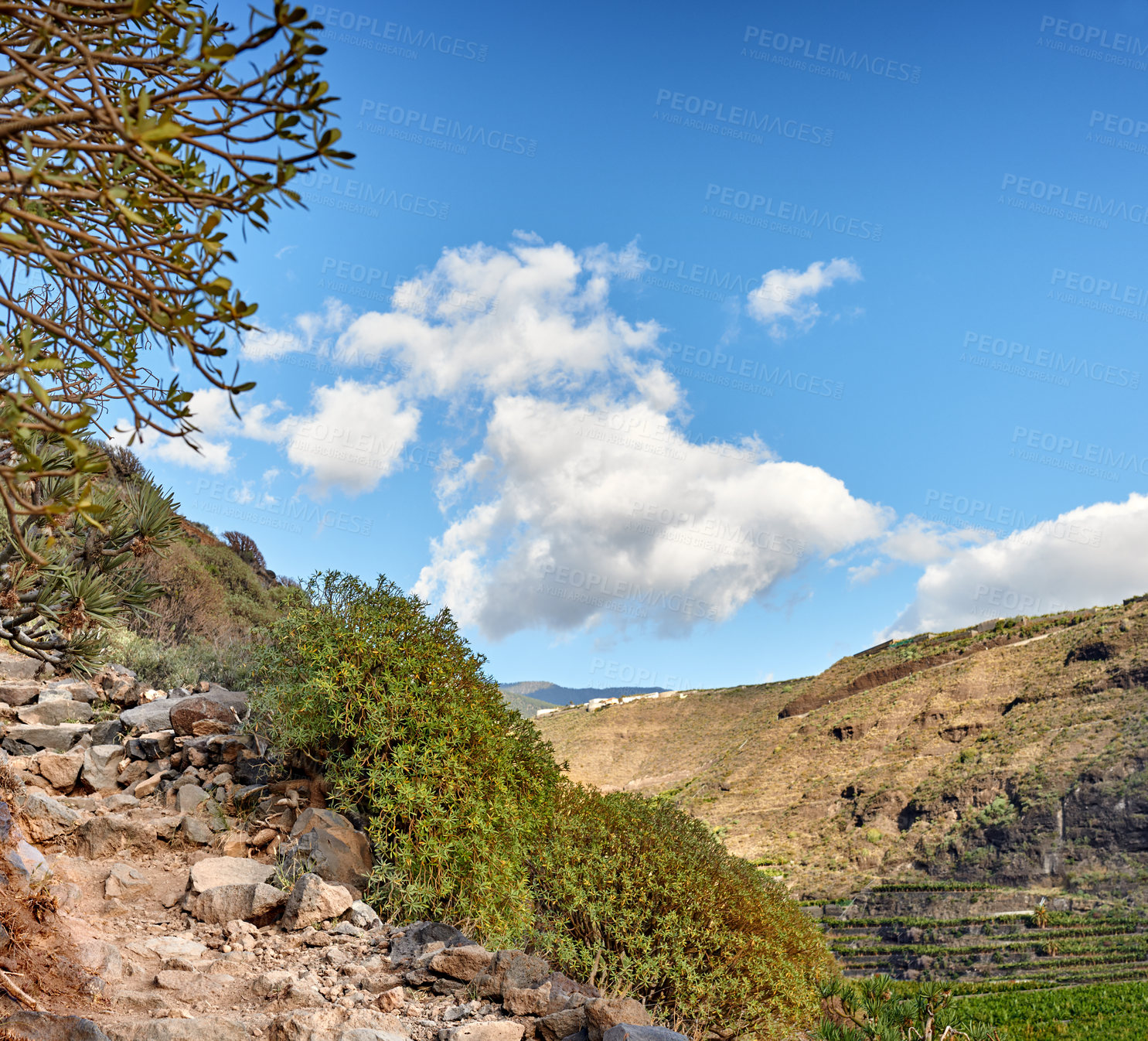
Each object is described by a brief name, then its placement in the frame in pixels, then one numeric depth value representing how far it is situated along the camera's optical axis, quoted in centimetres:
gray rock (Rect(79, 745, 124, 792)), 730
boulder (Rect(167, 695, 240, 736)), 767
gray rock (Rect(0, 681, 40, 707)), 887
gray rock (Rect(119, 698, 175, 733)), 788
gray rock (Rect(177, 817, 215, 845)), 627
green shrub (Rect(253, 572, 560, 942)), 568
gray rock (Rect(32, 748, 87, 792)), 724
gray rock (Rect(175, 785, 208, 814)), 666
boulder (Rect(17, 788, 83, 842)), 589
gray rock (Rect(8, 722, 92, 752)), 798
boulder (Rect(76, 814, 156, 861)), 601
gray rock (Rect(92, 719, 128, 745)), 804
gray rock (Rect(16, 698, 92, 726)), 858
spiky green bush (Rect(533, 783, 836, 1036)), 757
